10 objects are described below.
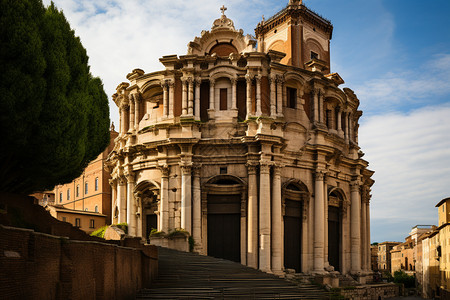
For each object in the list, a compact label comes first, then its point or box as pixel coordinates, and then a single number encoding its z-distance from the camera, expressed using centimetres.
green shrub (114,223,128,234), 3575
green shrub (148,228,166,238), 3261
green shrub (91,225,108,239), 3569
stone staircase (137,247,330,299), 2209
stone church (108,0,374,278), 3300
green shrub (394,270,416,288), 8659
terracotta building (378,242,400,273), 12375
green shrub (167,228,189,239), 3170
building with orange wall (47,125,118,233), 5109
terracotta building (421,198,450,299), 5761
